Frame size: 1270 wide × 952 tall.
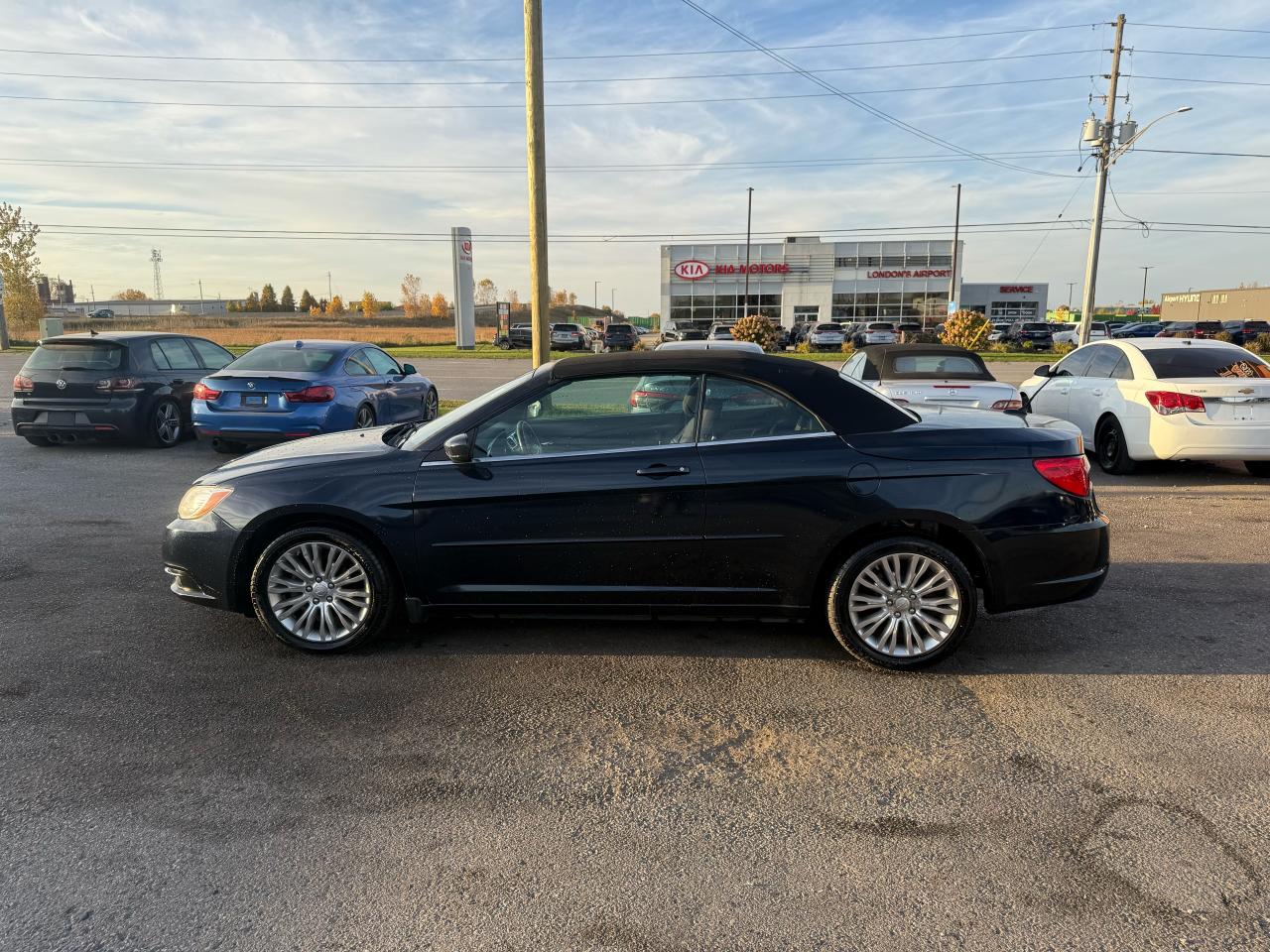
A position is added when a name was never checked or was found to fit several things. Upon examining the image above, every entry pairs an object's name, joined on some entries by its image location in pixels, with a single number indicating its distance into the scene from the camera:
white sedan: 8.48
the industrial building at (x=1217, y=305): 76.39
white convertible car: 8.91
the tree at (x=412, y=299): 129.88
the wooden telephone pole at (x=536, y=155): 10.27
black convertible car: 4.16
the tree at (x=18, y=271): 50.03
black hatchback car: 10.70
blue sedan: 9.75
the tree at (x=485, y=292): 138.88
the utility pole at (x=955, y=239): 49.73
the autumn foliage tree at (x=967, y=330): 33.19
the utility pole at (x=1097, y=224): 26.69
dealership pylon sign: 46.16
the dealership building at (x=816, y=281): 64.69
